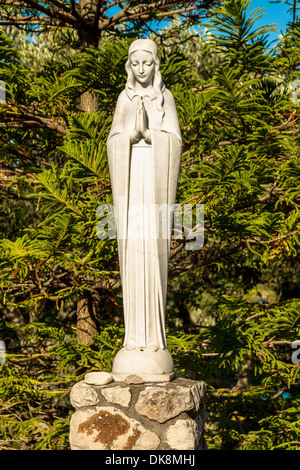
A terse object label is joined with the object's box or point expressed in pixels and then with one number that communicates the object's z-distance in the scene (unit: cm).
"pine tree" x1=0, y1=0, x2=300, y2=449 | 599
